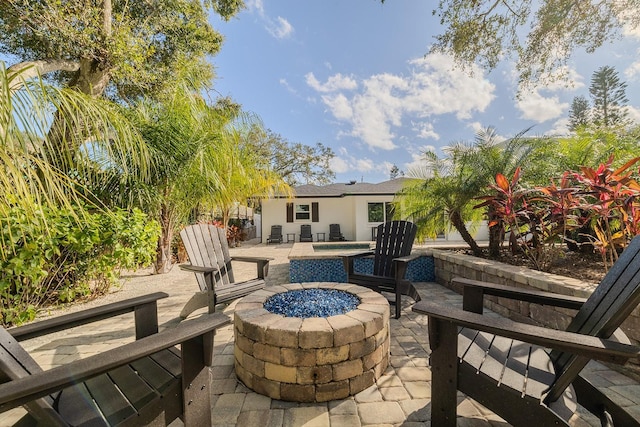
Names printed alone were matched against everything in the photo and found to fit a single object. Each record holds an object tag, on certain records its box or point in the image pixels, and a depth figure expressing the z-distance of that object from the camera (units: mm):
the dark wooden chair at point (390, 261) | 3260
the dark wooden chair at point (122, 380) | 950
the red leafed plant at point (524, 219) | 3482
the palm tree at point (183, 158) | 4711
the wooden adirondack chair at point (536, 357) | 1121
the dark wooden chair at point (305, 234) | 13953
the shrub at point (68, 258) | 2827
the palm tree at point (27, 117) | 1369
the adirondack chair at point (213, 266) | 2957
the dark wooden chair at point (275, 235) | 13684
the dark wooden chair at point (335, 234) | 13969
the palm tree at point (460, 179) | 4551
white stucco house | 13680
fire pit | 1825
